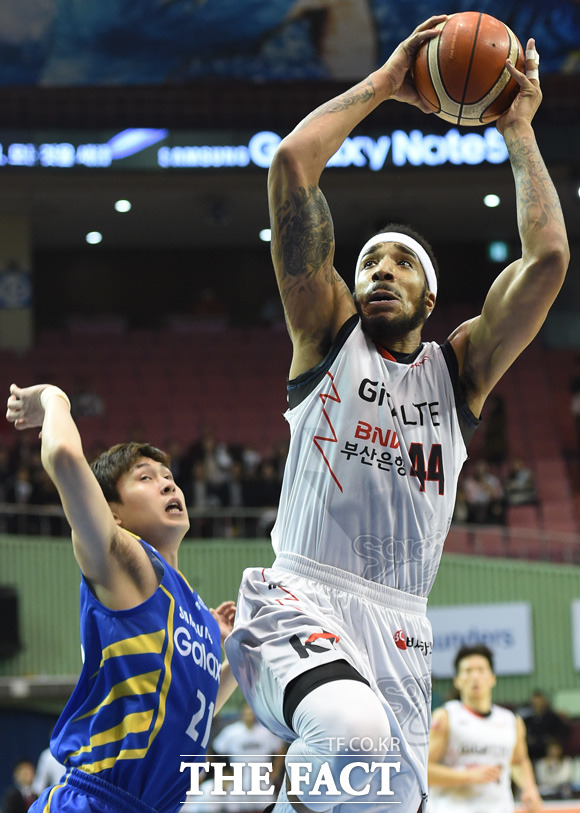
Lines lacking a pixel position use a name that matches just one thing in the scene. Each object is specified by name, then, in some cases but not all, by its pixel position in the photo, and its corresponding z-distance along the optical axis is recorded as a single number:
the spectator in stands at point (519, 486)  16.28
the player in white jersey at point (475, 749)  7.37
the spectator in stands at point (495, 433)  17.72
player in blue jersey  3.53
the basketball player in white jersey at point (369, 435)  3.37
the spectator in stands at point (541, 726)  13.09
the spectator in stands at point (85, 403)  18.12
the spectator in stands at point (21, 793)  10.21
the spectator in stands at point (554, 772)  12.83
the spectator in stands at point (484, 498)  15.67
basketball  3.89
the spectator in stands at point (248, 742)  12.07
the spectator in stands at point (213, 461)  15.35
